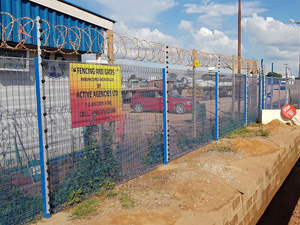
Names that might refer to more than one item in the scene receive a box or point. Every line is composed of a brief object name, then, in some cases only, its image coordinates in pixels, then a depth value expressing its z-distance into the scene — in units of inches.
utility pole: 653.9
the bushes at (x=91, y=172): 175.3
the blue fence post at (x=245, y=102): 475.4
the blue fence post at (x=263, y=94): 564.0
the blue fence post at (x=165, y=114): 257.4
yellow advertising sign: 177.3
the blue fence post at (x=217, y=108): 367.2
